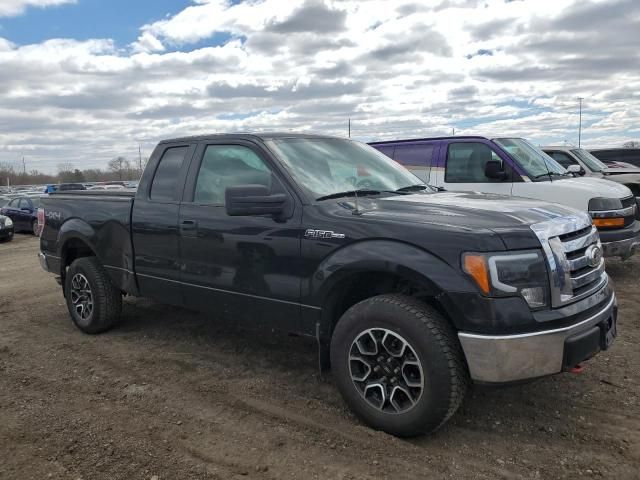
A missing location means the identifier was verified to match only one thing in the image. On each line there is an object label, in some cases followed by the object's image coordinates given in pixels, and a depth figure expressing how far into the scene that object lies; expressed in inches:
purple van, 281.4
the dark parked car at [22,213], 770.8
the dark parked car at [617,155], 698.2
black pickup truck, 117.7
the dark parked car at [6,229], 685.9
